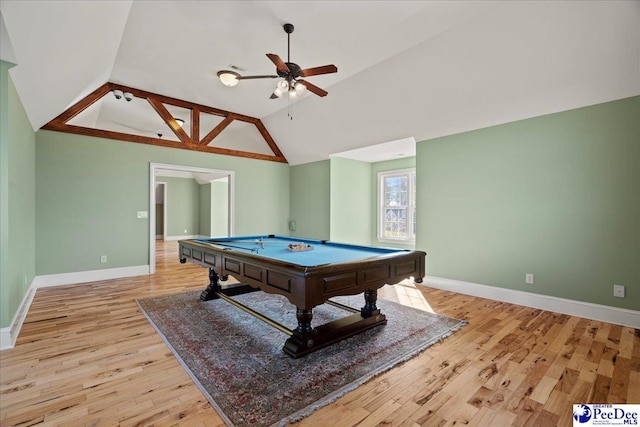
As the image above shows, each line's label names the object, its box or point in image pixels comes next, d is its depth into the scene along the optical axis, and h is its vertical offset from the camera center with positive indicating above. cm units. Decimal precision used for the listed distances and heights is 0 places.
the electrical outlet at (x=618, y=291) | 302 -82
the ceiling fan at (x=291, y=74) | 283 +141
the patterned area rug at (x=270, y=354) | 175 -116
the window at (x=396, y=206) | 654 +14
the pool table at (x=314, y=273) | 200 -50
